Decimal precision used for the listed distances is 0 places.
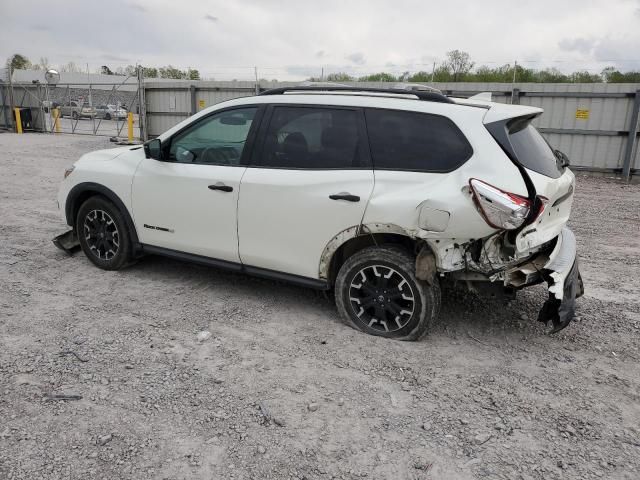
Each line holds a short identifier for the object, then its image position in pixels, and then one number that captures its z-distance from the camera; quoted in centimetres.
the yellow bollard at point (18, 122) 2439
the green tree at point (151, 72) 6412
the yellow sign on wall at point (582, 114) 1323
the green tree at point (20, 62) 7546
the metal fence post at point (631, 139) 1254
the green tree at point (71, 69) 6628
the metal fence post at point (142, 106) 1869
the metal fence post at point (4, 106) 2586
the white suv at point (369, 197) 360
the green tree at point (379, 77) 2417
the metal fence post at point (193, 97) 1816
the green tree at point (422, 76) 2288
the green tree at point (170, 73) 6625
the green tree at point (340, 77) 2338
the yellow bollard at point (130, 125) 1985
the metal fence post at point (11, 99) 2522
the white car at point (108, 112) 3275
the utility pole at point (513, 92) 1376
